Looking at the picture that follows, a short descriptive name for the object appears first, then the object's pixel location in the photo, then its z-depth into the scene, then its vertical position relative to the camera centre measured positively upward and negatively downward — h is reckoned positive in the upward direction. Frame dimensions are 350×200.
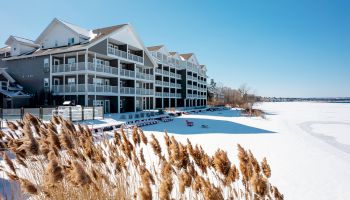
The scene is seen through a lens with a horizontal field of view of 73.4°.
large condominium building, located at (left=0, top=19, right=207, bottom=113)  29.27 +5.07
